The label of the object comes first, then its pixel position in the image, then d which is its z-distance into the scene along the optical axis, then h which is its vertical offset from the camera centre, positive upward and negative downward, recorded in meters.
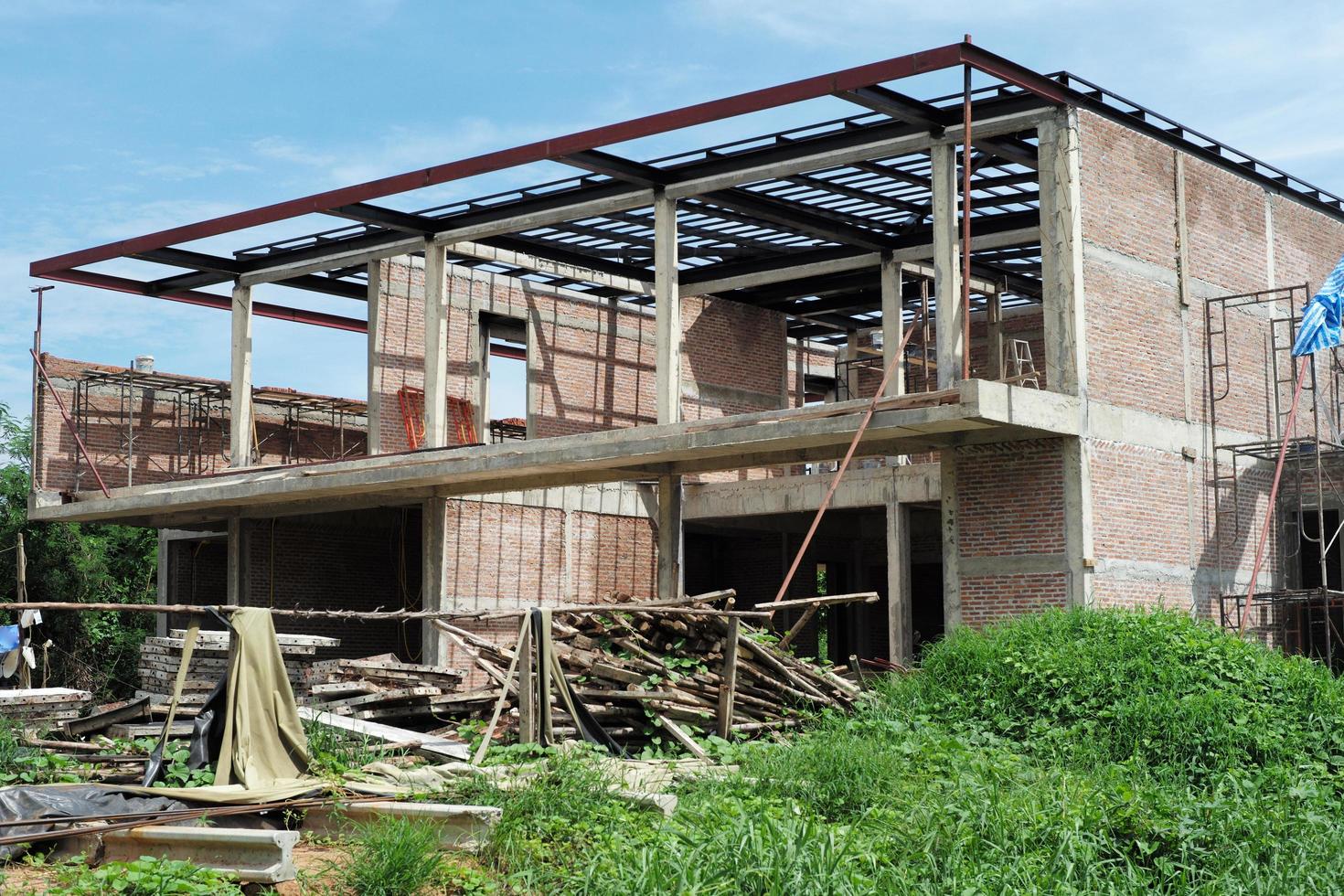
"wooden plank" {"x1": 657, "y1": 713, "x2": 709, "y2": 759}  13.35 -1.49
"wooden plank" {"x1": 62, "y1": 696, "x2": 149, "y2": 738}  14.41 -1.40
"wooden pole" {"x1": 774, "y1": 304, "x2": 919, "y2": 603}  15.71 +1.74
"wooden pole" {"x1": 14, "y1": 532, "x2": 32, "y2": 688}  21.14 -0.34
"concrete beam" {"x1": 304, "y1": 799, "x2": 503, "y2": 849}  9.82 -1.62
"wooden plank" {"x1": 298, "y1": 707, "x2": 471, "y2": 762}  12.66 -1.44
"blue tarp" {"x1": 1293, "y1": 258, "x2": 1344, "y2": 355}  19.45 +3.37
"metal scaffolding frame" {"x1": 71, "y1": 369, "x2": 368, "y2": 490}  27.73 +3.09
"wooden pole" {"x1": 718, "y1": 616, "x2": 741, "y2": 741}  13.94 -1.00
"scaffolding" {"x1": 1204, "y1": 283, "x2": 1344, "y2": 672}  20.23 +1.44
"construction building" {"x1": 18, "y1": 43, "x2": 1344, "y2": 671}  17.72 +3.05
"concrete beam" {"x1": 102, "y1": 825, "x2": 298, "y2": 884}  8.88 -1.68
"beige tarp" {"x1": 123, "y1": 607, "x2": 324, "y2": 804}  10.86 -1.10
